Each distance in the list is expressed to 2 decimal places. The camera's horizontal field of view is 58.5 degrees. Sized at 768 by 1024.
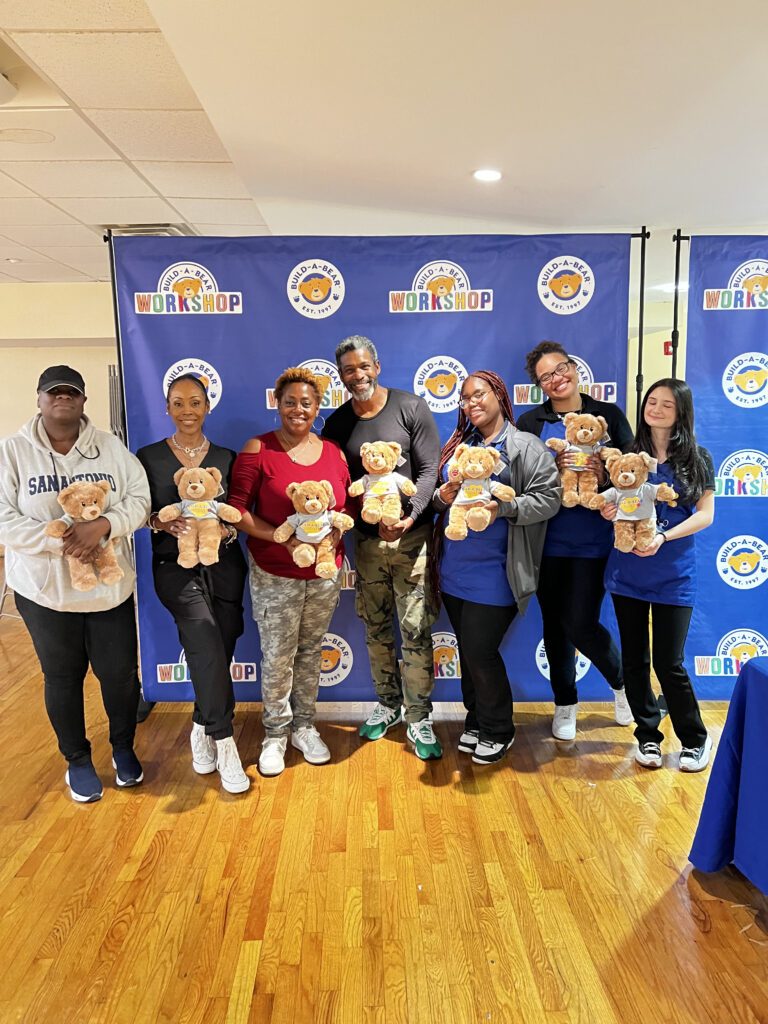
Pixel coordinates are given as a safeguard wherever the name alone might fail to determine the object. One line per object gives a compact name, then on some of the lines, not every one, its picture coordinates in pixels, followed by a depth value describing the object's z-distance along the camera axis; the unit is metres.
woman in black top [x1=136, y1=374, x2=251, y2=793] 2.69
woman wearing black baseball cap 2.45
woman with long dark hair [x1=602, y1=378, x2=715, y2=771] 2.66
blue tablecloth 1.98
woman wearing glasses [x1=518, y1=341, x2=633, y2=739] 2.83
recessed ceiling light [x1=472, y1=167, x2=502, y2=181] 4.17
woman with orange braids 2.65
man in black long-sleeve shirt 2.79
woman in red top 2.69
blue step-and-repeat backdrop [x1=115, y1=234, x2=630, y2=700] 3.11
